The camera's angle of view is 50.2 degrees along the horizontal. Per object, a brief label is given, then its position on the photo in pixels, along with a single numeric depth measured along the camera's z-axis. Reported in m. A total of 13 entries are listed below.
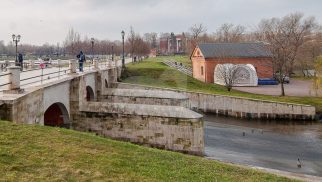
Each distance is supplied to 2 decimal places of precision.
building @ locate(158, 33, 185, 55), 118.09
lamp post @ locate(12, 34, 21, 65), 29.73
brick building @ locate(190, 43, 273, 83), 41.47
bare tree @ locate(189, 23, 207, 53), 84.19
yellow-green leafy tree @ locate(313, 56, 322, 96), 30.03
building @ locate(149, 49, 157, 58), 105.54
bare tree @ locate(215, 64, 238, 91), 37.53
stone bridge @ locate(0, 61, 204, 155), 16.89
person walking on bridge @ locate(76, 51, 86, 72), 23.70
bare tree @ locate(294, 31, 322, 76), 48.72
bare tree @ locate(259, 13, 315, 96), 35.91
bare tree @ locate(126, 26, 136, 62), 61.56
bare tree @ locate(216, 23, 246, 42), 81.06
